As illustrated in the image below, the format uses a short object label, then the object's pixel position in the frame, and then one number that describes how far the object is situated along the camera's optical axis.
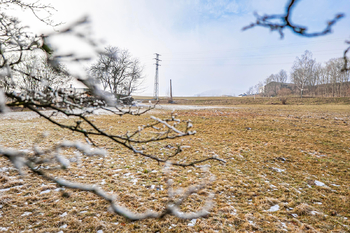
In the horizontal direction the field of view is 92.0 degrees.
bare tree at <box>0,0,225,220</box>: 1.11
